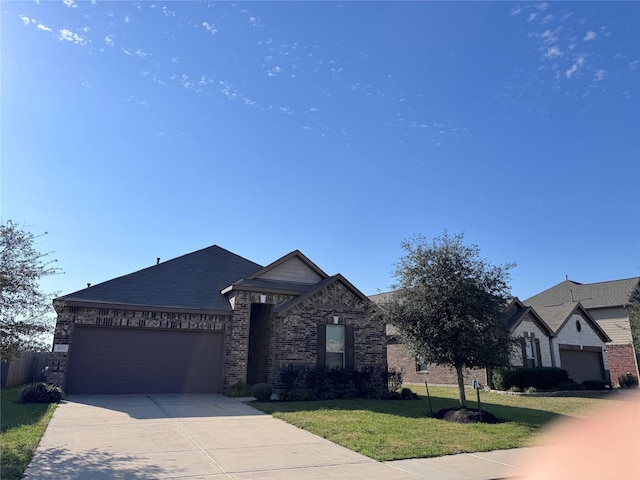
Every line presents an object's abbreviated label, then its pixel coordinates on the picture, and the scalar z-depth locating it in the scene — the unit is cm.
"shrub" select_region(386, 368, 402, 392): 1820
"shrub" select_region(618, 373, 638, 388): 2822
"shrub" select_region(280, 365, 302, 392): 1611
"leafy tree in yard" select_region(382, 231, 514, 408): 1216
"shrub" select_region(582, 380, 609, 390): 2448
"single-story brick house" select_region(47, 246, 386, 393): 1541
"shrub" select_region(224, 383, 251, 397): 1580
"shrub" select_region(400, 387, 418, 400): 1678
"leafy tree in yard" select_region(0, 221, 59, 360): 873
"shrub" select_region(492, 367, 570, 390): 2209
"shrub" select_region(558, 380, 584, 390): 2331
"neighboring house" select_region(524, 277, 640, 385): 3128
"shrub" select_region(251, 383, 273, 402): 1469
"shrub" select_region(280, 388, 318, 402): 1470
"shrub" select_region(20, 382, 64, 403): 1289
